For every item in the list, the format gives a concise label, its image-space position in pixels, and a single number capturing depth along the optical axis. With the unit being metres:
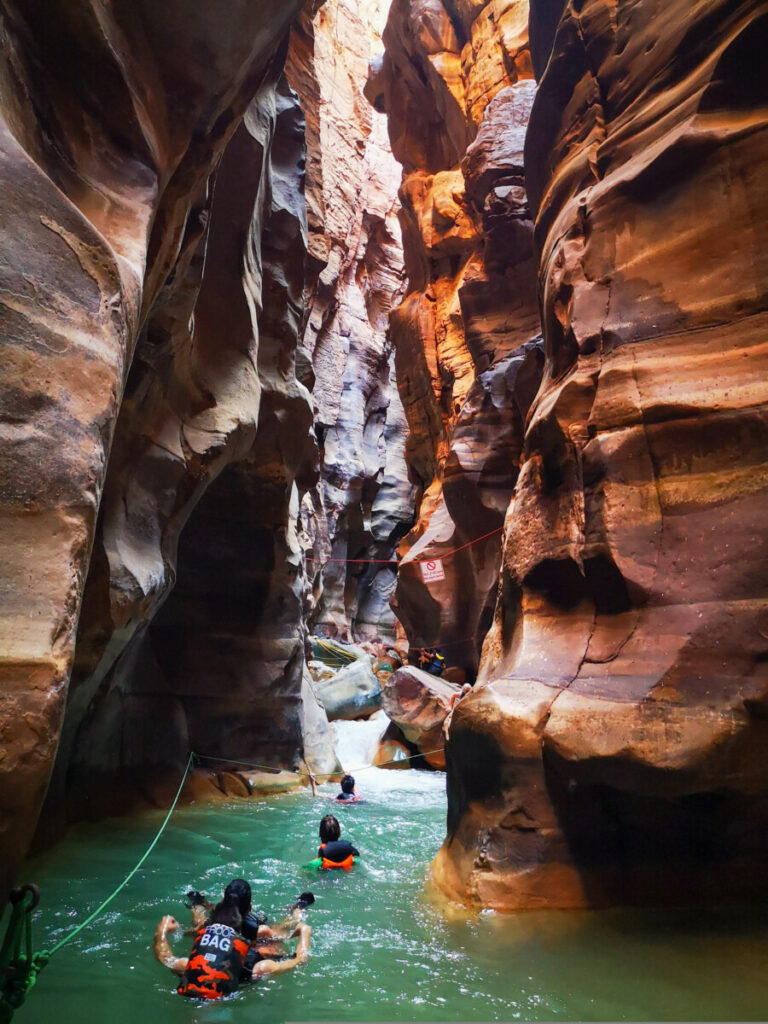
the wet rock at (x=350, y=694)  16.95
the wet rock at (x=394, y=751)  13.91
